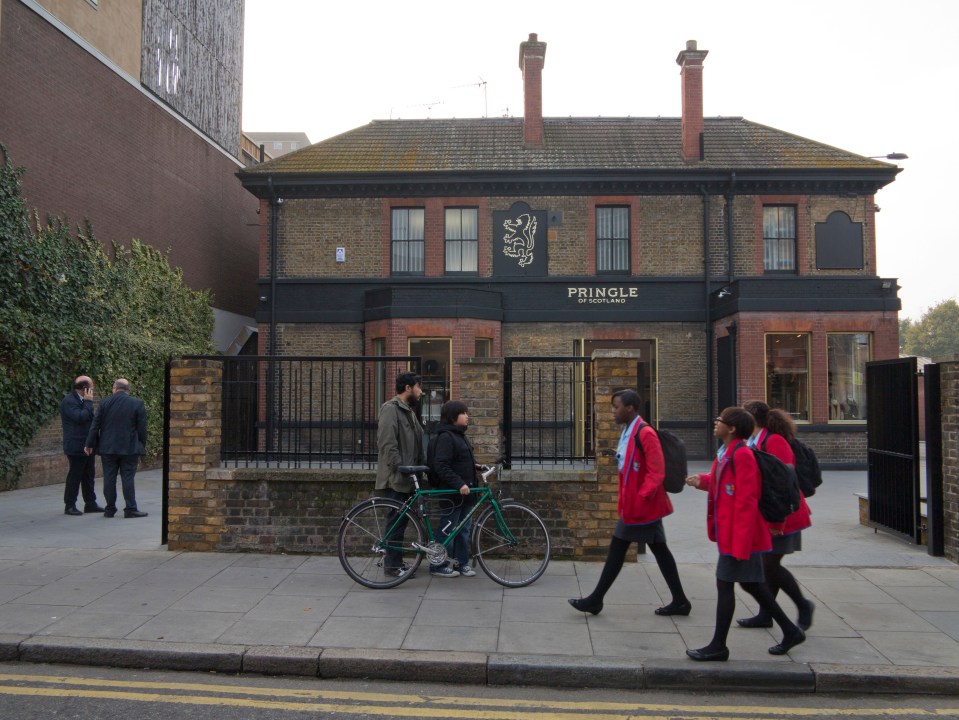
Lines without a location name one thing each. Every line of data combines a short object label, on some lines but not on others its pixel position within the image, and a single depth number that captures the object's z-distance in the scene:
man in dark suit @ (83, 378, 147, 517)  10.05
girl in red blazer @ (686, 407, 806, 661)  4.96
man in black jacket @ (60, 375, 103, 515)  10.38
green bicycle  6.91
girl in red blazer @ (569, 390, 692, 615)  5.79
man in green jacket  6.98
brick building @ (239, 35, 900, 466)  18.97
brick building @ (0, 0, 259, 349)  14.17
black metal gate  8.48
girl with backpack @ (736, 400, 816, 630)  5.55
